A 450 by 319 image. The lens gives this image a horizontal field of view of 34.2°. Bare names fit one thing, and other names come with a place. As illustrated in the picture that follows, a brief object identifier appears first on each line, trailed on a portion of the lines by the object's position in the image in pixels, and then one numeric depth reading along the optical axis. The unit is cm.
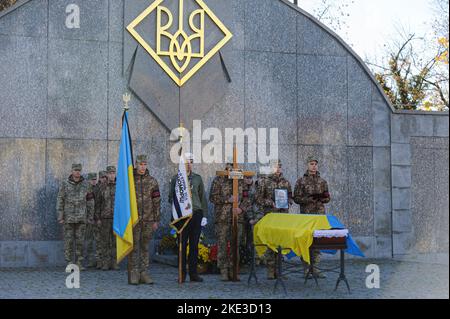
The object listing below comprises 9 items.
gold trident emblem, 1493
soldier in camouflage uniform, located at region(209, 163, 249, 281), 1226
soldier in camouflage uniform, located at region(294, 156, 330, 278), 1241
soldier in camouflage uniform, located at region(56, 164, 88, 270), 1356
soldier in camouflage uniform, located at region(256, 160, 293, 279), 1223
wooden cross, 1202
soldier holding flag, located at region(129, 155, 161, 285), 1139
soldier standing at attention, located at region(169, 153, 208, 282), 1185
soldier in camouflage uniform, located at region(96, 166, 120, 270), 1382
